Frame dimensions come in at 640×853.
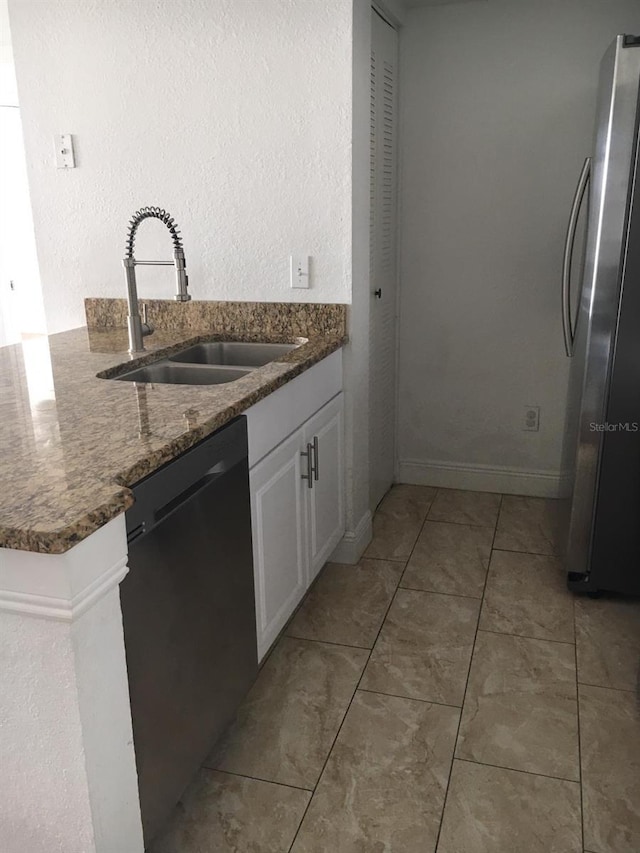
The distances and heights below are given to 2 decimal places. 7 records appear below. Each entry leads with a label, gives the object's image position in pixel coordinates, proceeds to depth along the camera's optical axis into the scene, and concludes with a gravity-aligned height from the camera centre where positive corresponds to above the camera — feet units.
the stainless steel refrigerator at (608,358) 7.52 -1.46
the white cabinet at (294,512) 6.70 -2.86
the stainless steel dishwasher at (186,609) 4.58 -2.58
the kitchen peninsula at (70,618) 3.76 -1.98
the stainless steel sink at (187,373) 7.80 -1.52
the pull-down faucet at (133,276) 7.48 -0.51
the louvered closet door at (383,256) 9.78 -0.46
